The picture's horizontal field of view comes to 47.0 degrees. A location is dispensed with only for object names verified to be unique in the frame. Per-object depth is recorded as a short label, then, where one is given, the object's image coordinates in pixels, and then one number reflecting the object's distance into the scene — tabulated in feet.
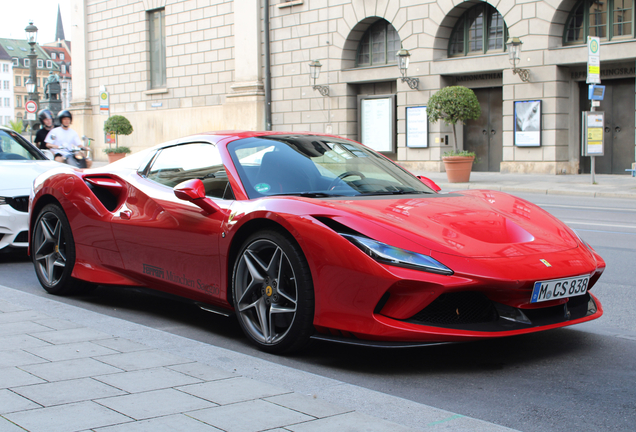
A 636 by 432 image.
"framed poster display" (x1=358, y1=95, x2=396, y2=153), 89.97
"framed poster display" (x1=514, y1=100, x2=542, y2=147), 75.46
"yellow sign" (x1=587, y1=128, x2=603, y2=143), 59.67
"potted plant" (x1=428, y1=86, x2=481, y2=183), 66.44
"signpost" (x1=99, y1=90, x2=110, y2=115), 89.92
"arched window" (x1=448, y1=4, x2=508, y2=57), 80.59
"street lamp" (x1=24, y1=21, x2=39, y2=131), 97.45
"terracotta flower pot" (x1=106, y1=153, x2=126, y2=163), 111.26
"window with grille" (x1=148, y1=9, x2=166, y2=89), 119.96
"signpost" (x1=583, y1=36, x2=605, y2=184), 58.39
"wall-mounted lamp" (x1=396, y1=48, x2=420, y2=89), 83.66
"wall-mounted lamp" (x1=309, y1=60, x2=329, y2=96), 93.66
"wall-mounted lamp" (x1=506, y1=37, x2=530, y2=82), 74.06
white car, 24.00
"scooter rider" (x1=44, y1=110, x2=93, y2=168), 36.65
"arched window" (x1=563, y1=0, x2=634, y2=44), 71.77
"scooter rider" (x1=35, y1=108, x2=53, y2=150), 37.12
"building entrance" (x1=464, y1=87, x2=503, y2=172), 82.69
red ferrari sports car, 11.62
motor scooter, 36.81
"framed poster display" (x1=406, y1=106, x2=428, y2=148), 84.69
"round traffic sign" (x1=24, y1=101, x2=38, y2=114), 97.60
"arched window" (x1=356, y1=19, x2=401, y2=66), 90.84
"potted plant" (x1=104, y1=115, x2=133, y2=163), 115.34
